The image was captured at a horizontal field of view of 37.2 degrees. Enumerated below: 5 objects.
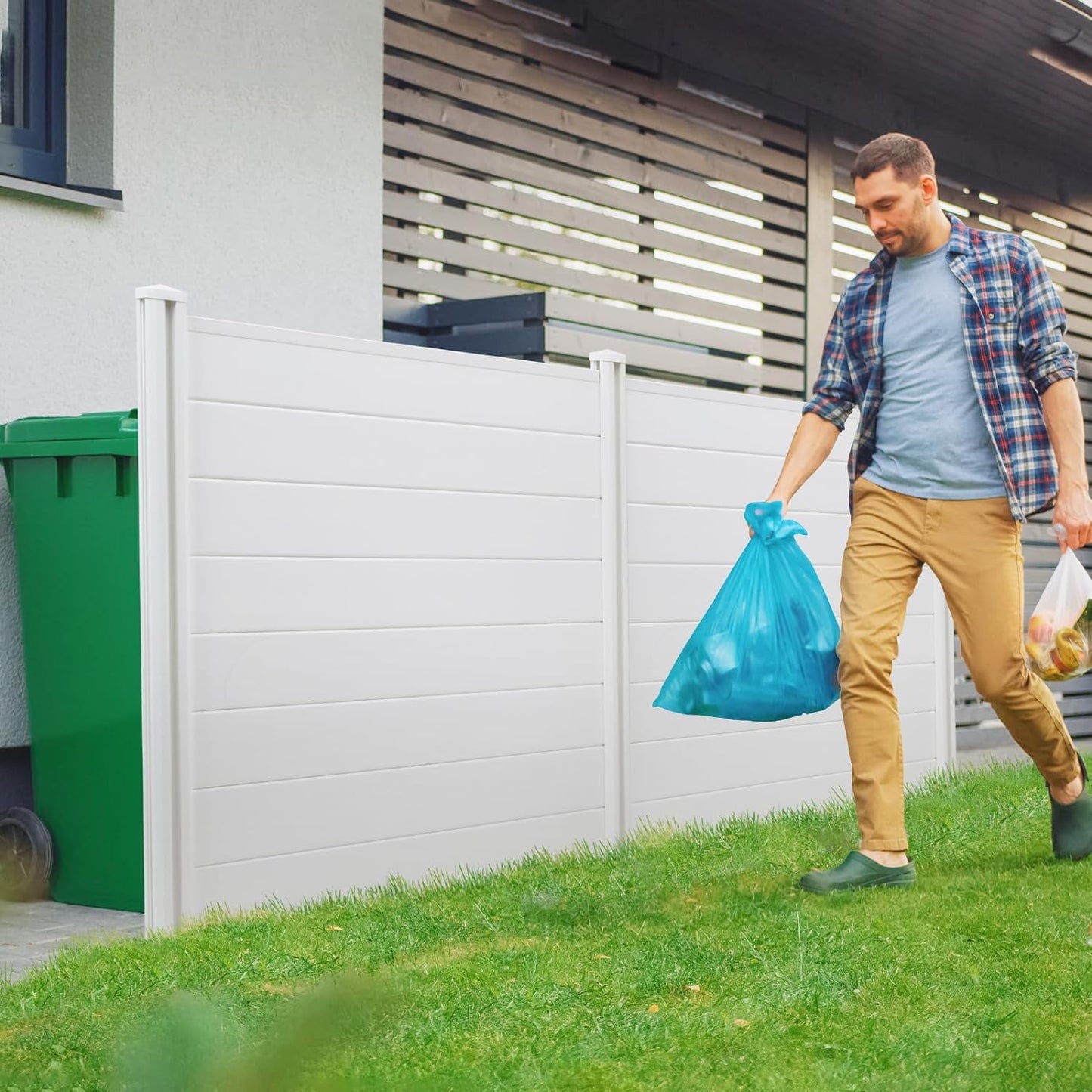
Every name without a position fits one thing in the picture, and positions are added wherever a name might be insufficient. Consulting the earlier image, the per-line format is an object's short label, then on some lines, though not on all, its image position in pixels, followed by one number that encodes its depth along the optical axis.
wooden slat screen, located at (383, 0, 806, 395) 6.66
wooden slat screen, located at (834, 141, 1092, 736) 9.30
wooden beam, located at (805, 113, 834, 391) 8.81
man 4.20
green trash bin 4.41
